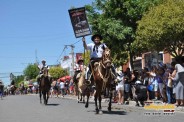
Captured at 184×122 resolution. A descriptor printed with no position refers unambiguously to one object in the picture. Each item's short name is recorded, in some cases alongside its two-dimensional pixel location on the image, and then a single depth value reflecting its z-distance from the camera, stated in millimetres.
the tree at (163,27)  28953
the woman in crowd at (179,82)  17375
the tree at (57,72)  94438
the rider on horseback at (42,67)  22289
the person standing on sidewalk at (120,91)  21855
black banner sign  20223
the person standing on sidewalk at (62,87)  41050
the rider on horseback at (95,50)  15641
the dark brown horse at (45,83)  22469
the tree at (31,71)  147125
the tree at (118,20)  32281
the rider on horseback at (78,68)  24625
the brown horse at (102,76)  15008
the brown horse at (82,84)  23336
